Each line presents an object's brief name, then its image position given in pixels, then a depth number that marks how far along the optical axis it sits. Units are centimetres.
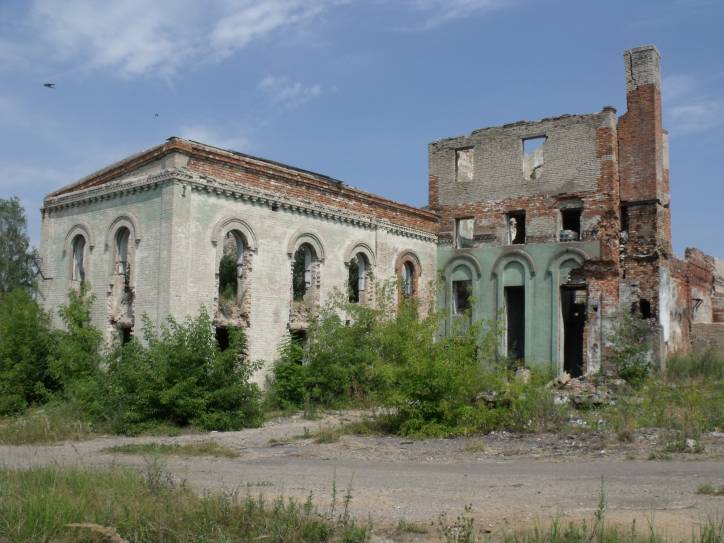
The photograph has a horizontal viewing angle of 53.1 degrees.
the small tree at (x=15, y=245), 3381
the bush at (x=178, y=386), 1442
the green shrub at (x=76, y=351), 1722
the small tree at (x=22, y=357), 1727
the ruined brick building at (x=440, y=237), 1753
